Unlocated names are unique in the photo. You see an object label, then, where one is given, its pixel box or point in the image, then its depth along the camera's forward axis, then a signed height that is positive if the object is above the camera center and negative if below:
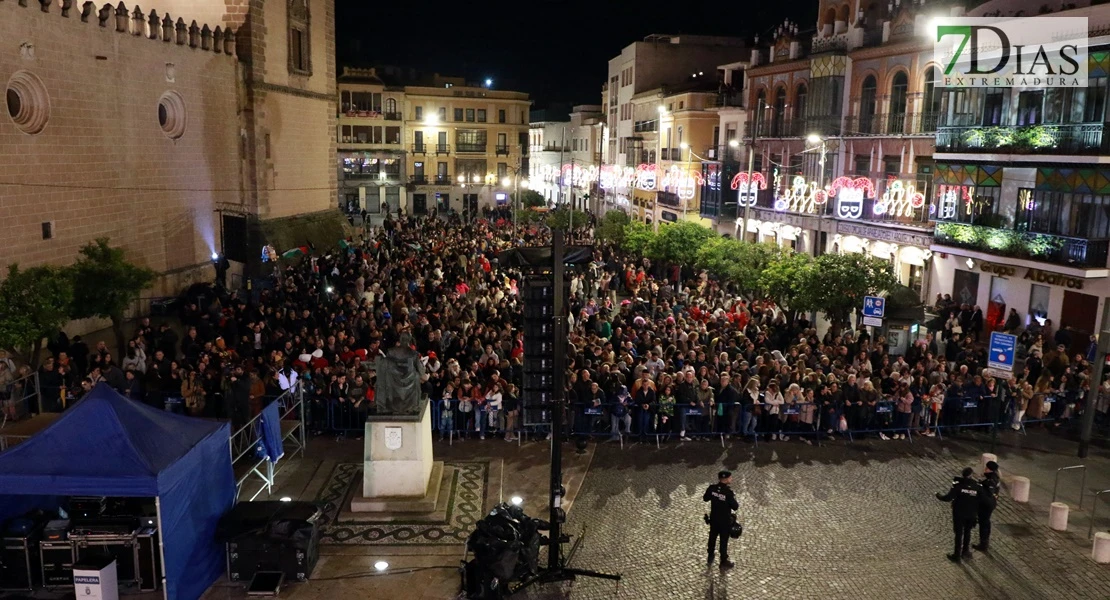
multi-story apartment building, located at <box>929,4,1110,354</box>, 21.72 -0.62
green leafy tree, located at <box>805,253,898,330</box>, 20.38 -2.53
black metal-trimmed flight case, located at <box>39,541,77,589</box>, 9.45 -4.43
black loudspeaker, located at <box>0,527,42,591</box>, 9.45 -4.44
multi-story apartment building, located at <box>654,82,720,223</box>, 45.12 +1.90
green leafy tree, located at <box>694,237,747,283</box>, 25.64 -2.68
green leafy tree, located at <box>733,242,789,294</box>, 24.30 -2.62
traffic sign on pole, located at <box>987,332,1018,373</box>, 14.24 -2.89
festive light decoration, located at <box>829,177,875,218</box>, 26.91 -0.62
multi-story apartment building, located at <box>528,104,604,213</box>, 70.50 +1.65
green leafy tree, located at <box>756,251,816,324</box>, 20.81 -2.71
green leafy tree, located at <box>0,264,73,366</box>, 14.85 -2.61
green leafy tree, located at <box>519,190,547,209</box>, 64.31 -2.36
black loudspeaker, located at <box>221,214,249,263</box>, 29.53 -2.53
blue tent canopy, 8.87 -3.18
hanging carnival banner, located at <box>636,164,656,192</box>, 41.84 -0.36
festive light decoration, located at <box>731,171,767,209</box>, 33.25 -0.47
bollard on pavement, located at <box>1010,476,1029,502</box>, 12.68 -4.57
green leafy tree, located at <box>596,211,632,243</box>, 37.56 -2.54
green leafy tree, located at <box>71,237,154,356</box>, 17.77 -2.56
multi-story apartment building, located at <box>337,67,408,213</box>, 64.06 +1.84
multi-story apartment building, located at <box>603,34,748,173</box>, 56.22 +7.35
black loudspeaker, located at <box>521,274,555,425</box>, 10.26 -2.11
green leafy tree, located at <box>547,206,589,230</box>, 43.66 -2.62
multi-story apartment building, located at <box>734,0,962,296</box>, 28.81 +1.50
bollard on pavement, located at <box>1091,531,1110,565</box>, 10.77 -4.61
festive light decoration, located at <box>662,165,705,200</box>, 37.82 -0.46
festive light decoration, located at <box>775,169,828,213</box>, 29.41 -0.86
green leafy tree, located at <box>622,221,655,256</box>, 32.03 -2.54
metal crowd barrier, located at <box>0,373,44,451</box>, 12.47 -4.04
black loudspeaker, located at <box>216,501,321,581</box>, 10.00 -4.39
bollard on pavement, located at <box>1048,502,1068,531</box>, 11.66 -4.58
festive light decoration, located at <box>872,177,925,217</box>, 26.30 -0.78
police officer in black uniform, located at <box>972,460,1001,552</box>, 10.90 -4.07
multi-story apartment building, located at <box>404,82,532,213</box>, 69.69 +1.83
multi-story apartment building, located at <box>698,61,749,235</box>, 39.97 +0.62
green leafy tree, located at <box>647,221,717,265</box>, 29.84 -2.46
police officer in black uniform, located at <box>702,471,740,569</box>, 10.41 -4.02
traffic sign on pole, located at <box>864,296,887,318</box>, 18.61 -2.87
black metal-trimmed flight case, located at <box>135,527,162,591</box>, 9.52 -4.42
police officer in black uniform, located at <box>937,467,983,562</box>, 10.63 -4.06
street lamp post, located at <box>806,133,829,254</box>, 27.55 -0.10
